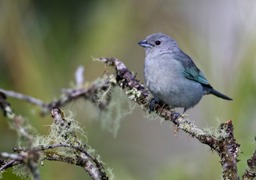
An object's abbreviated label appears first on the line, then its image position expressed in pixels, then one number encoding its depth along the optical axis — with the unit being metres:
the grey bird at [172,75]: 8.05
